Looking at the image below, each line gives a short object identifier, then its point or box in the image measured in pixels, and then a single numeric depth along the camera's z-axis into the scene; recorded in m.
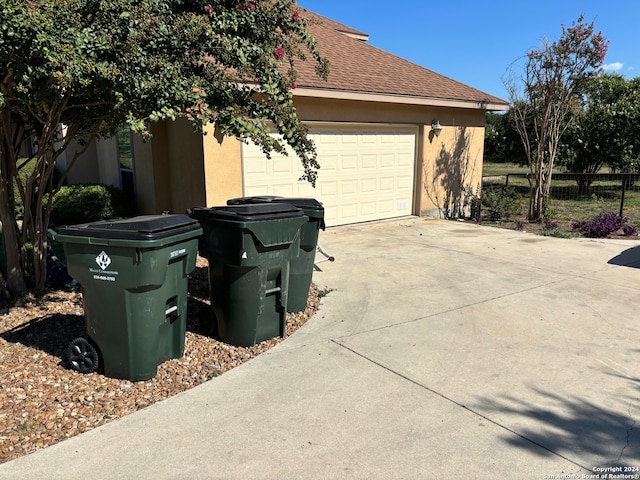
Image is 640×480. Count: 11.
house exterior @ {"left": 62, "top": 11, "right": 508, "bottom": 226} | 9.17
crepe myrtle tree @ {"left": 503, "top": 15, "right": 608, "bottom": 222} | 10.27
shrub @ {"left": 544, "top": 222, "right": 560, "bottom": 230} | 10.72
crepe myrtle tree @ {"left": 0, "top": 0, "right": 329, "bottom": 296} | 3.33
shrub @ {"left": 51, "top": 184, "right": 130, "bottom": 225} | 10.69
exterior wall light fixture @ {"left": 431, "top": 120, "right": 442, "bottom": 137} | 11.86
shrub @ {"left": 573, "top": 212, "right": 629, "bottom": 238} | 9.99
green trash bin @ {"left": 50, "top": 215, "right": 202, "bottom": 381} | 3.45
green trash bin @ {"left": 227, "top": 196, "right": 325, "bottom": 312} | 5.13
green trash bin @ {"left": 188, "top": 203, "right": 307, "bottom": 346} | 4.13
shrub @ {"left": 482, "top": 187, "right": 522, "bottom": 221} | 12.13
